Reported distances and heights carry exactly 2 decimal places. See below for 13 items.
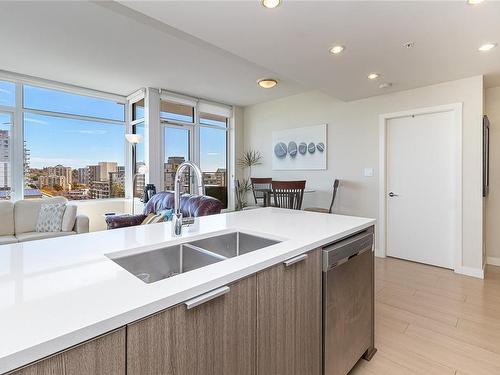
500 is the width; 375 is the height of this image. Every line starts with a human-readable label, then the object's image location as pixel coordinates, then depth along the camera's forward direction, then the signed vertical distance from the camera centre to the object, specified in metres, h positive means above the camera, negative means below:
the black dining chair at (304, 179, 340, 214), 4.26 -0.28
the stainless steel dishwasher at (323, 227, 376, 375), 1.37 -0.65
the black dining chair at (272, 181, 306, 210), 3.80 -0.11
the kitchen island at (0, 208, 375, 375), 0.58 -0.29
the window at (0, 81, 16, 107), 4.33 +1.47
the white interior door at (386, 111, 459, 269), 3.53 -0.04
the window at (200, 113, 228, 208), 5.93 +0.67
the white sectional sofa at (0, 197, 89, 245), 3.74 -0.50
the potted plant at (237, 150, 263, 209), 5.84 +0.46
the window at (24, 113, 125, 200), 4.70 +0.53
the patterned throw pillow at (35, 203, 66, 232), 3.87 -0.46
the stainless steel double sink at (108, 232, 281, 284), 1.17 -0.33
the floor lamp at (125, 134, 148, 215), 4.81 +0.60
